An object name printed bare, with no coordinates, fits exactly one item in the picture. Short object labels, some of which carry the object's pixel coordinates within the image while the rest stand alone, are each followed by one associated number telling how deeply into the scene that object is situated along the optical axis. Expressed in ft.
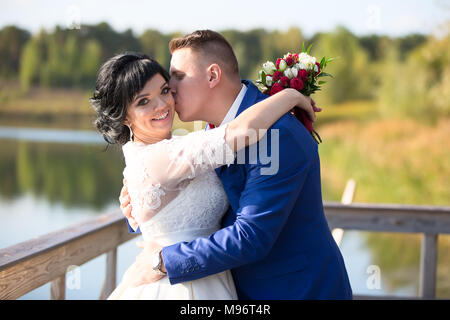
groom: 6.97
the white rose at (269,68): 7.93
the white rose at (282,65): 7.83
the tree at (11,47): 79.01
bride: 7.08
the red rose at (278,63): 7.88
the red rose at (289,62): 7.90
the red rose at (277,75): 7.89
